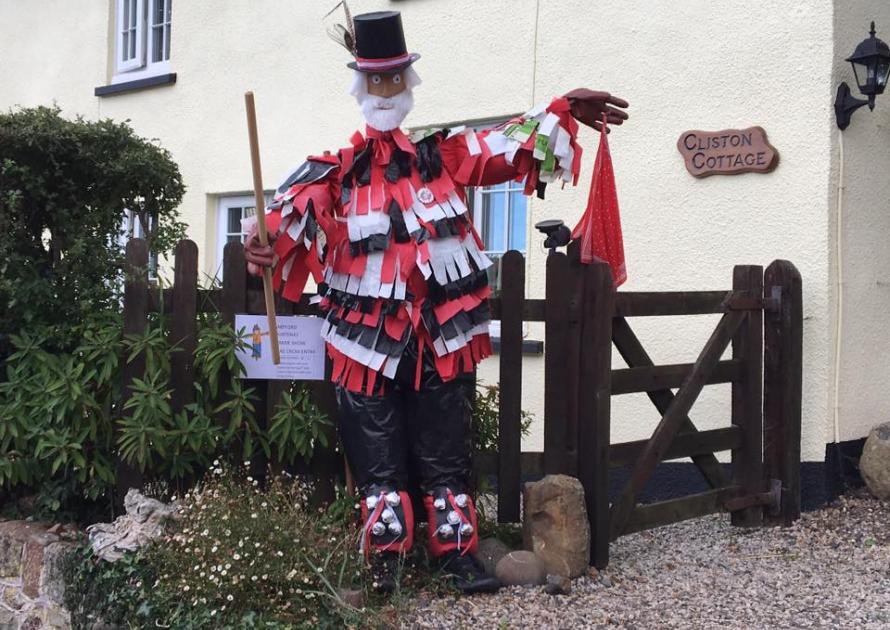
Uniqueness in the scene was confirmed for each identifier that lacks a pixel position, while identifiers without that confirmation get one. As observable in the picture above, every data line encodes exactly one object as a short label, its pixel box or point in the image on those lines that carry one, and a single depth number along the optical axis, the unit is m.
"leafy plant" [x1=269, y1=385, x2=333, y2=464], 4.30
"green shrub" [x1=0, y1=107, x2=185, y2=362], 4.58
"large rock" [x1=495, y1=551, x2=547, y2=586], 4.25
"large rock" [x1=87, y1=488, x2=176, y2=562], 4.11
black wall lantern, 5.39
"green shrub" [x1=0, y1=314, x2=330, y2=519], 4.21
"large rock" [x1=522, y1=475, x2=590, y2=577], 4.31
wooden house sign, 5.70
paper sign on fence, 4.36
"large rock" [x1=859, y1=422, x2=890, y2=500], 5.58
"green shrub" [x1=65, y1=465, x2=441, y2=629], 3.73
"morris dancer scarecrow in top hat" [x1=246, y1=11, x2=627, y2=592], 4.02
